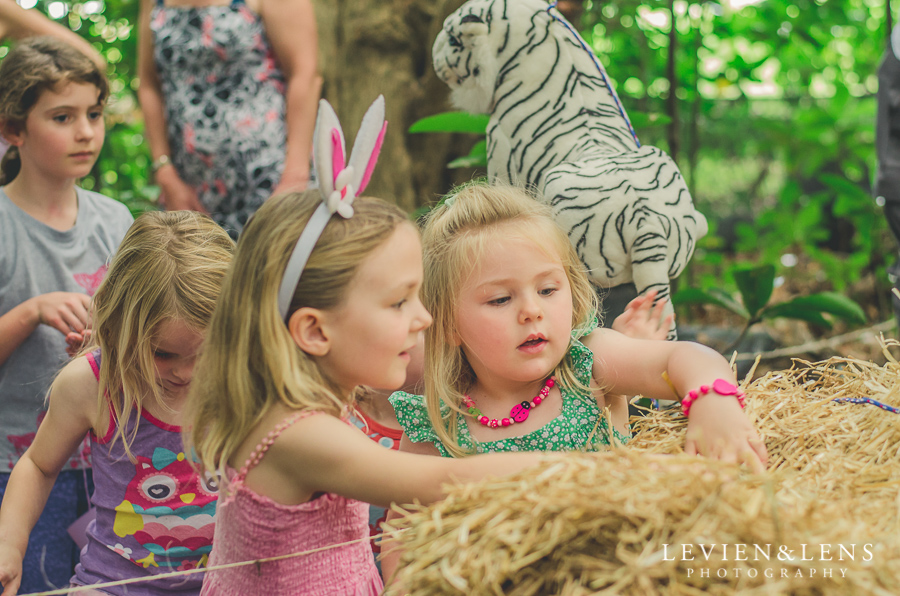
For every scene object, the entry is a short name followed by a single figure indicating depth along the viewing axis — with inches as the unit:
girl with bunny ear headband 40.4
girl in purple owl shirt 54.1
